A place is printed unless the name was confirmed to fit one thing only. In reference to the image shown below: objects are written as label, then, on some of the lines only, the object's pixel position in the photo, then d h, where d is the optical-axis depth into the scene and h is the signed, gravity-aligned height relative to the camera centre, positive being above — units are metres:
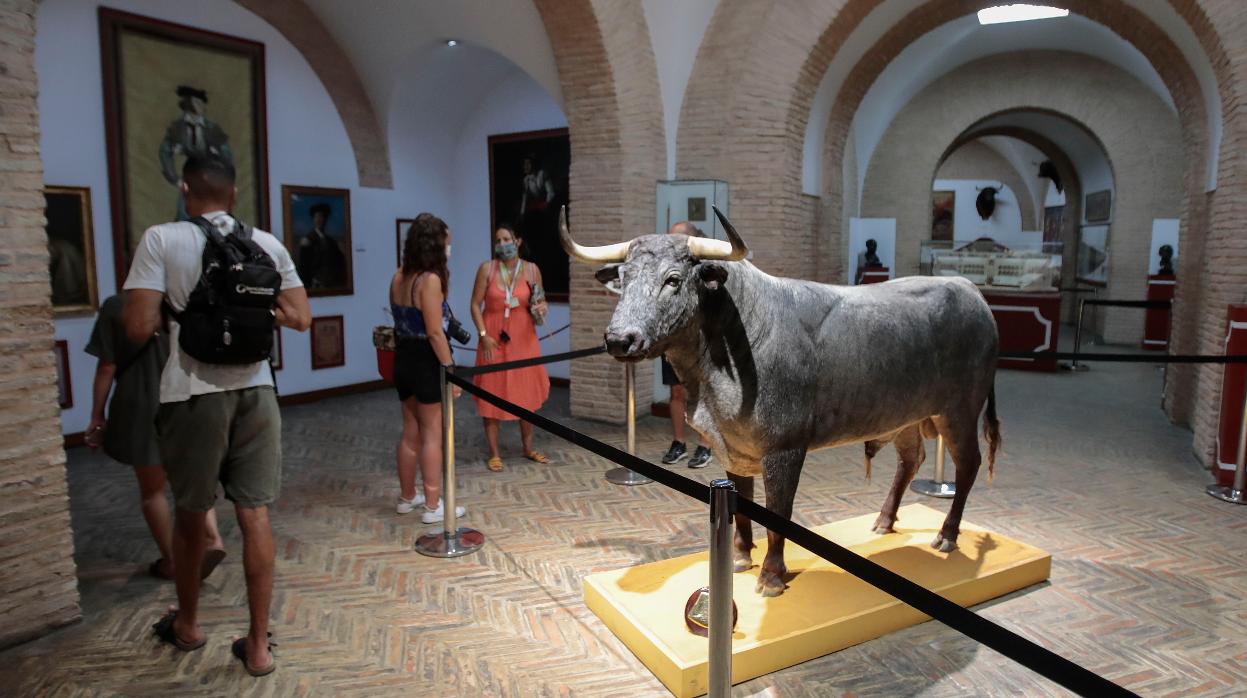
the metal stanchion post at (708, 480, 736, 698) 2.40 -1.04
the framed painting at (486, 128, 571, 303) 10.62 +0.97
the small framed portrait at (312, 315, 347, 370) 9.97 -1.12
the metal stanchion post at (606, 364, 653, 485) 6.11 -1.77
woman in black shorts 4.95 -0.54
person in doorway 6.71 -1.56
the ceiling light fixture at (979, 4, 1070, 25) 12.94 +4.27
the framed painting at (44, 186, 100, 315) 7.40 +0.05
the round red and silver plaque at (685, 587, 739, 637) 3.51 -1.61
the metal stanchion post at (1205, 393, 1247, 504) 5.93 -1.73
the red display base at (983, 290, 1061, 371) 12.08 -0.90
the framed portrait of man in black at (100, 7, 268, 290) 7.85 +1.55
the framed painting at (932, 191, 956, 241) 29.36 +1.98
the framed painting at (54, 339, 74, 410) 7.48 -1.18
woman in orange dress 6.50 -0.56
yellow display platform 3.47 -1.70
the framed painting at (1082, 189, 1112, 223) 18.11 +1.44
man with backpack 3.05 -0.36
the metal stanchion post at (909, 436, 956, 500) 6.02 -1.79
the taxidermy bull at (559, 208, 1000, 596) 3.32 -0.42
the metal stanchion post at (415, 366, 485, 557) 4.71 -1.75
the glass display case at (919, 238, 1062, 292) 12.67 +0.00
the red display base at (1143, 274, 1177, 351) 14.57 -1.06
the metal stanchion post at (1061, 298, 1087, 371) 11.91 -1.63
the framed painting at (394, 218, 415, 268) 10.91 +0.35
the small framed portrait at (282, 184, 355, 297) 9.57 +0.27
